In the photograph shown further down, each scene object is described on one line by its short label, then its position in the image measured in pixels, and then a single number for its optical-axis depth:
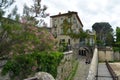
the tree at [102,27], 38.28
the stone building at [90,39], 21.97
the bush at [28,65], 4.88
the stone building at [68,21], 23.76
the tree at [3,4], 4.04
